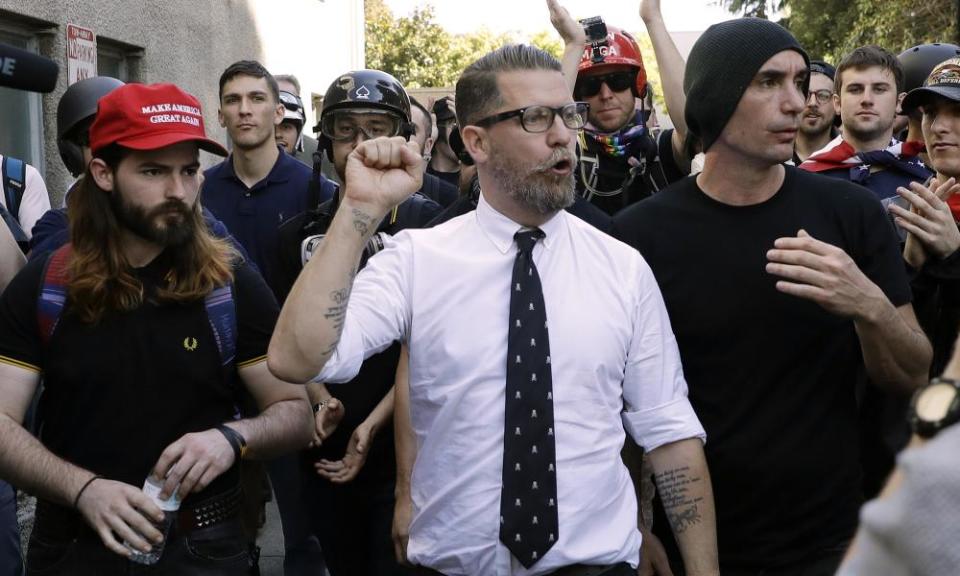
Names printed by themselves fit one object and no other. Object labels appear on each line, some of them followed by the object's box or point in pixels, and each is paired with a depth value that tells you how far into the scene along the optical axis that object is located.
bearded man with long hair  3.30
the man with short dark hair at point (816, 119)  7.02
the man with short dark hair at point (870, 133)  5.42
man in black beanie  3.50
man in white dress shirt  2.98
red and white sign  8.79
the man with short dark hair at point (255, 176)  6.02
